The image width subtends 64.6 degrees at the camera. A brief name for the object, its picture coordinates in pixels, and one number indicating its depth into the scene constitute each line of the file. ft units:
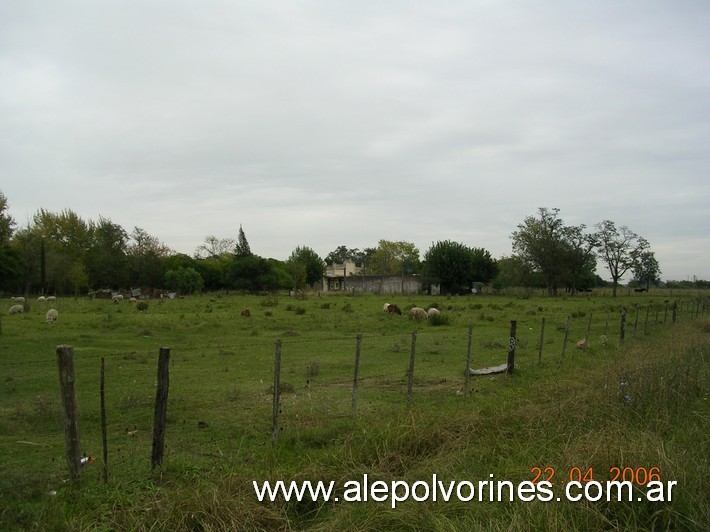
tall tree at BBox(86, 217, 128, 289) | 252.01
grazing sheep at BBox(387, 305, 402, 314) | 112.38
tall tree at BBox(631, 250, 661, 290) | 312.71
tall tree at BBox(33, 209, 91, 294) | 230.27
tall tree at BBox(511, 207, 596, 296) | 290.35
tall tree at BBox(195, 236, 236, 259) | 410.35
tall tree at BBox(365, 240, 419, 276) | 409.90
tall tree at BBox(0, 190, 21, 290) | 205.26
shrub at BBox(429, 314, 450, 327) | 98.43
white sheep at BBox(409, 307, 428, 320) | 102.99
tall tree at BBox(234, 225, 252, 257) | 332.47
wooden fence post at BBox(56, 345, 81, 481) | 18.79
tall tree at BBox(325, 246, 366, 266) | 558.65
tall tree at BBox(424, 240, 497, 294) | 266.36
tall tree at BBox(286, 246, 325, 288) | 328.37
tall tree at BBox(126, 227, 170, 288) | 257.55
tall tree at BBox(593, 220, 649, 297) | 309.63
